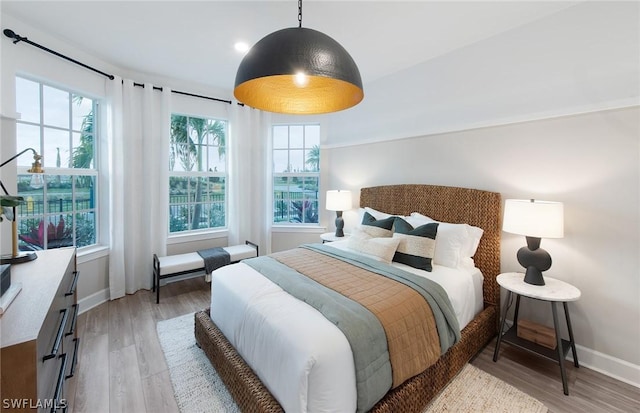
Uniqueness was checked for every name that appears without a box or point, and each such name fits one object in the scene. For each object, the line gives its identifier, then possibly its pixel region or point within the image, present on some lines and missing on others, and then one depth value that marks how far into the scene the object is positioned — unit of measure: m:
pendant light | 1.21
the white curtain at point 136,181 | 3.11
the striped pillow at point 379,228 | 2.76
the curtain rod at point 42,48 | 2.22
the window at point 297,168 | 4.45
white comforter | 1.24
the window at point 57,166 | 2.52
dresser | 0.88
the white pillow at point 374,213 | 3.26
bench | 3.16
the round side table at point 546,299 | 1.88
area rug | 1.71
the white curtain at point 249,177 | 4.05
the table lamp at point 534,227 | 1.96
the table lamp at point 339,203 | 3.72
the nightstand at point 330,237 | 3.69
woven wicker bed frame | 1.50
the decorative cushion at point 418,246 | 2.36
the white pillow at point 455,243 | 2.45
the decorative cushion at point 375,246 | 2.47
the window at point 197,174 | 3.80
